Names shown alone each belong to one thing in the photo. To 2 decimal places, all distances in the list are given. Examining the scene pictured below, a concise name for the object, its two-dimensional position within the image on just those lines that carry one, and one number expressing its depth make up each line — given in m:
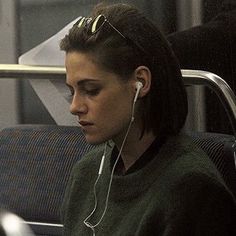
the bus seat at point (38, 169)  5.94
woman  5.20
